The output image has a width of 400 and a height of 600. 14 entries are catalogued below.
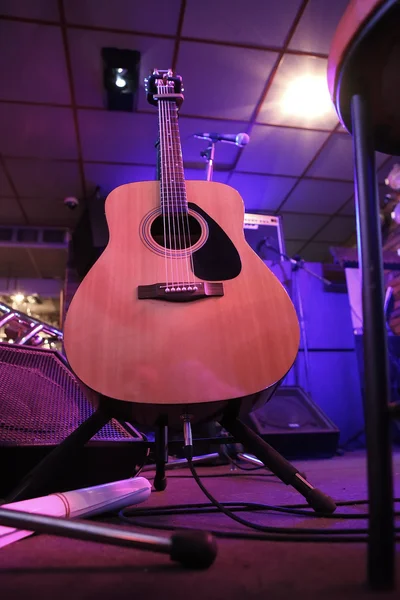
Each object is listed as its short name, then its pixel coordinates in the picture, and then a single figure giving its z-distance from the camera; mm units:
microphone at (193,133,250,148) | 2209
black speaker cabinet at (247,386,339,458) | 2236
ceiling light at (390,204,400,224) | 3688
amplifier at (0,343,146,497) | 867
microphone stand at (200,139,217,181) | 2129
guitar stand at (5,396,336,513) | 702
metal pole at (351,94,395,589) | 388
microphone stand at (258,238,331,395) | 3068
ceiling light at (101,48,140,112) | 2492
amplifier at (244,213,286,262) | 3428
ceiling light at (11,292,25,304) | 5692
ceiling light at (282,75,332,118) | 2773
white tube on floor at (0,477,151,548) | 620
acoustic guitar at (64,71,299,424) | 679
